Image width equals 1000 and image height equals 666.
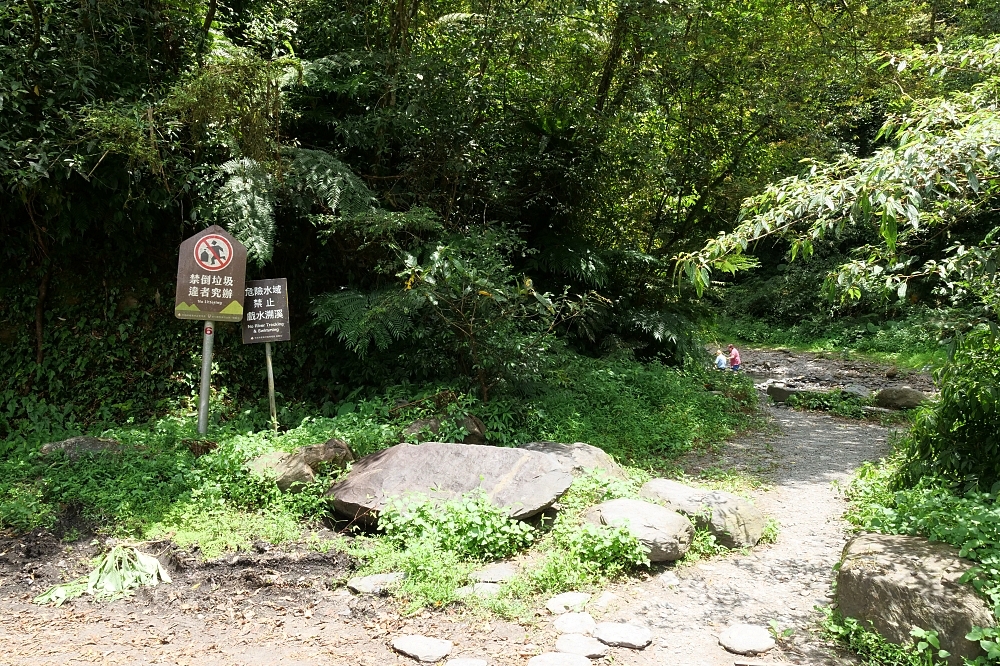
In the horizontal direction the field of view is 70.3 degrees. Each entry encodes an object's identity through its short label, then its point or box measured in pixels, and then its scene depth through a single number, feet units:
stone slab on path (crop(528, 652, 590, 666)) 10.02
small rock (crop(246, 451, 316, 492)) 16.29
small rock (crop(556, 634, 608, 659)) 10.34
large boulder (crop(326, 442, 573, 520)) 15.20
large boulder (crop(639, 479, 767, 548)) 14.57
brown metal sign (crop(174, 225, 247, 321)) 19.56
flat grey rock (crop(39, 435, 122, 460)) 17.83
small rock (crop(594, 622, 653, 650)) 10.61
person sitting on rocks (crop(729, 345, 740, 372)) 44.57
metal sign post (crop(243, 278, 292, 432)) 20.75
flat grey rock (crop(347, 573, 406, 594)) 12.62
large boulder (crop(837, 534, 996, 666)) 9.43
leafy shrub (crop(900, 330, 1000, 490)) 13.69
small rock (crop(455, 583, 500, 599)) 12.19
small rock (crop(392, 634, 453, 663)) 10.41
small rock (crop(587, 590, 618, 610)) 11.86
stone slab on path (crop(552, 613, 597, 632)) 11.00
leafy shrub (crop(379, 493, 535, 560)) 13.76
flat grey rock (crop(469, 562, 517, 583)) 12.75
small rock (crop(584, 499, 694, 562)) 13.44
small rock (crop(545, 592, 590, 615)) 11.74
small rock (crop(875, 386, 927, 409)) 32.01
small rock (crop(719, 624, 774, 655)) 10.37
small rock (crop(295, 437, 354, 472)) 16.93
